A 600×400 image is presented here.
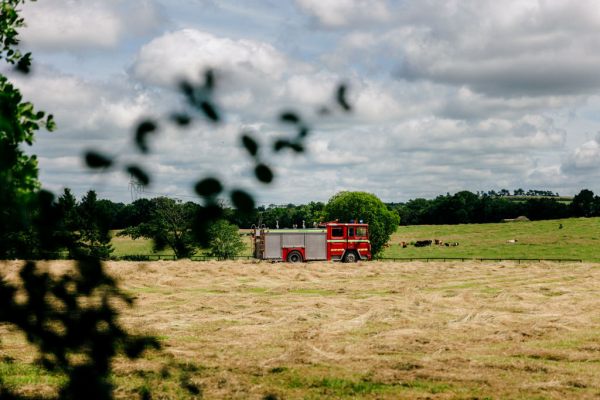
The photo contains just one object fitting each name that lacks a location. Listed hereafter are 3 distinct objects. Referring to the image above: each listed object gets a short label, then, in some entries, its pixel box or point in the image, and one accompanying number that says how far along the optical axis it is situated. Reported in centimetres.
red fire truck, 3797
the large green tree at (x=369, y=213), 6177
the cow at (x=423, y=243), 7850
